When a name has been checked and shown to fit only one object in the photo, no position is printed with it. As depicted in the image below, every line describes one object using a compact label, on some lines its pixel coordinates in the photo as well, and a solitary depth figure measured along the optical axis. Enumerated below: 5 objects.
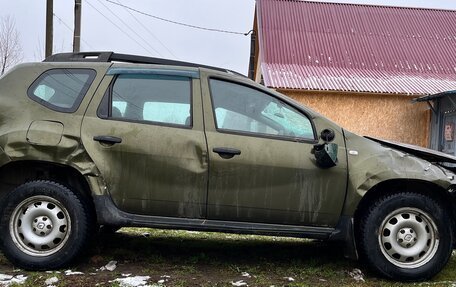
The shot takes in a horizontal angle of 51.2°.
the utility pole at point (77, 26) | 15.91
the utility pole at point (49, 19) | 15.69
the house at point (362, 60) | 14.15
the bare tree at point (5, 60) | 28.36
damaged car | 3.99
